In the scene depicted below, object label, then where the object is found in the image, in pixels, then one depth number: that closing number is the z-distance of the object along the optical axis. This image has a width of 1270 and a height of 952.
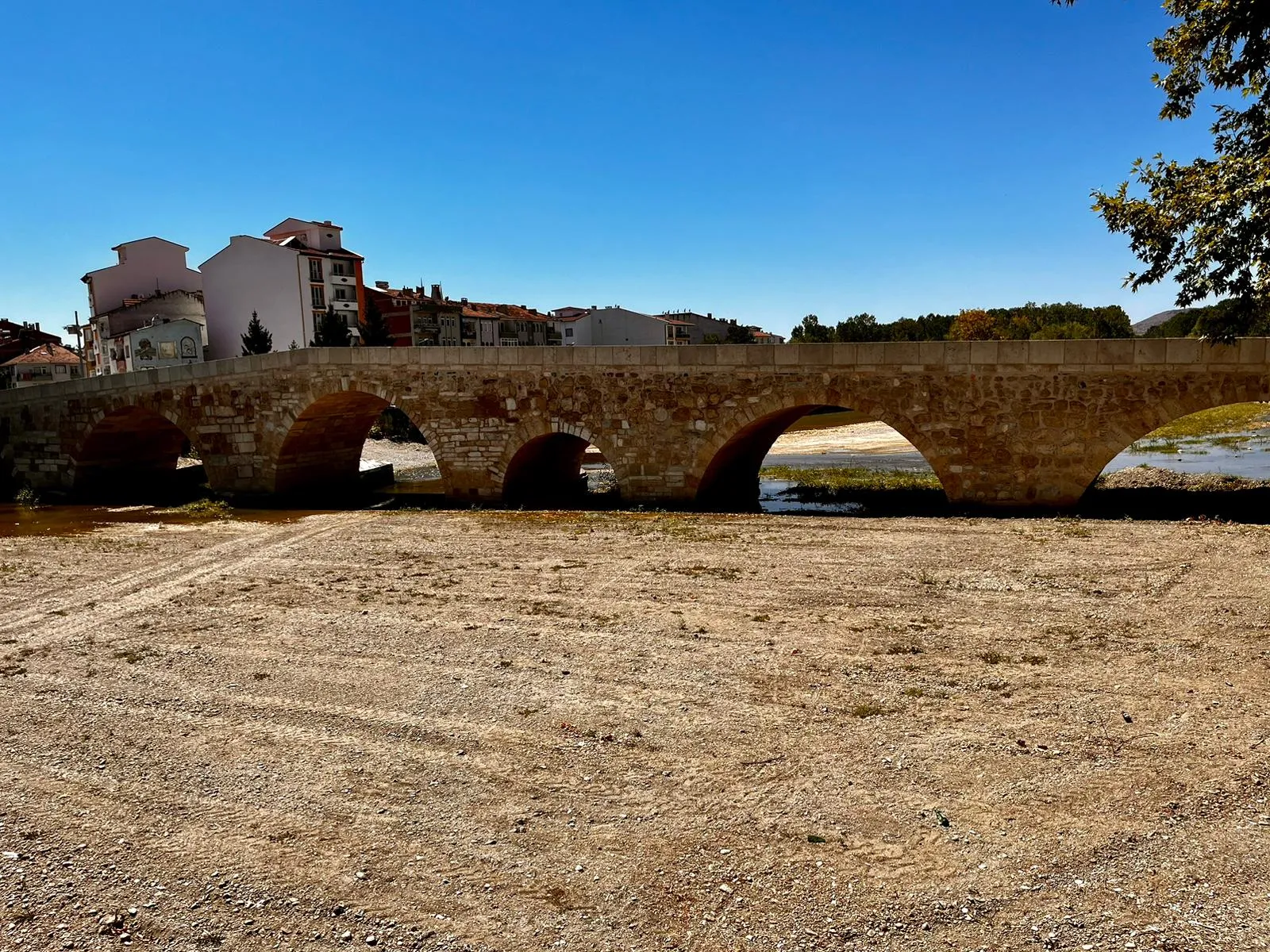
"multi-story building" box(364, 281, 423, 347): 57.00
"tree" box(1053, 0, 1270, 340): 10.64
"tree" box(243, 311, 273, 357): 45.62
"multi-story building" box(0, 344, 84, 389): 55.78
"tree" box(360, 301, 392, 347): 48.66
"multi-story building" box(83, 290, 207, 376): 47.53
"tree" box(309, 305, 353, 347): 44.59
